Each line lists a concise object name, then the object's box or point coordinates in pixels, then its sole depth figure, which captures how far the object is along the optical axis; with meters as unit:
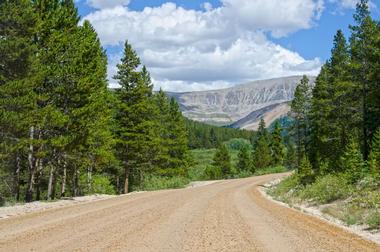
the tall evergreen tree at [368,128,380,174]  23.72
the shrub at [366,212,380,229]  14.67
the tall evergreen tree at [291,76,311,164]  72.00
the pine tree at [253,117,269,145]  109.99
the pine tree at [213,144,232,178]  97.31
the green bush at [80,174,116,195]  42.22
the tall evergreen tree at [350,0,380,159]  37.31
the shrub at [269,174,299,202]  30.62
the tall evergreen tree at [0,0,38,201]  21.94
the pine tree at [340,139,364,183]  23.58
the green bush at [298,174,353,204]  22.17
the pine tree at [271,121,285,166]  103.76
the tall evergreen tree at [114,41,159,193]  45.00
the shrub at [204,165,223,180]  90.56
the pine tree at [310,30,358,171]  41.64
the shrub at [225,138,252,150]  195.66
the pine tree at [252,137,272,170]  100.12
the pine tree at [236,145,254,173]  104.79
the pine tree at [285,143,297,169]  107.88
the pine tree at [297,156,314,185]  32.03
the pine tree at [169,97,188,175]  62.03
